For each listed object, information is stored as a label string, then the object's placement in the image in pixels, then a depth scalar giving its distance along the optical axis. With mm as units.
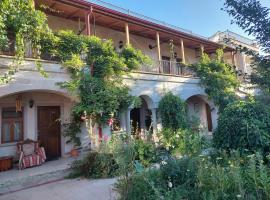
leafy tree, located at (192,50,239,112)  14523
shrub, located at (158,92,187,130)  12023
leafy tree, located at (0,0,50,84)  6196
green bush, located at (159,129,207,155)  5925
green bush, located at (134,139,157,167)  7701
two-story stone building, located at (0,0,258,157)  9188
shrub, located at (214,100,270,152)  5082
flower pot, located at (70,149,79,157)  10914
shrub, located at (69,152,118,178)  7863
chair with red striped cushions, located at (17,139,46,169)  9078
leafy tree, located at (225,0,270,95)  4445
